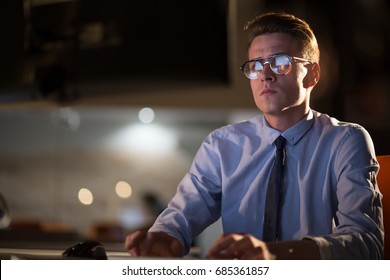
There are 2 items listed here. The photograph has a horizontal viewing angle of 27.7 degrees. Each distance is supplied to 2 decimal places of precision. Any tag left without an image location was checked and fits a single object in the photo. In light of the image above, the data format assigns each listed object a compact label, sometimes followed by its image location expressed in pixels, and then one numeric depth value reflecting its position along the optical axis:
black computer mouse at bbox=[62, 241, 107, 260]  1.63
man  1.63
